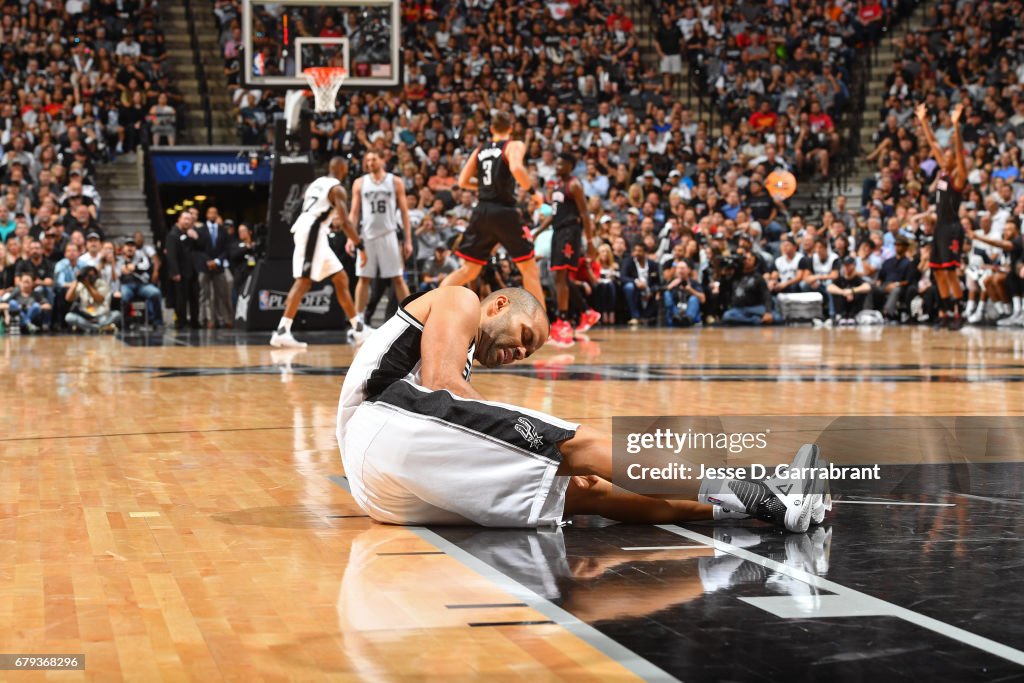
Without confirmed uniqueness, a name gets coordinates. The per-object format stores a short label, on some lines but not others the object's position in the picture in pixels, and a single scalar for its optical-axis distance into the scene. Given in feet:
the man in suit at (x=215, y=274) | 66.18
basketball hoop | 57.11
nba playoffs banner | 58.65
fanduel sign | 76.64
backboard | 57.77
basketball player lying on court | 13.41
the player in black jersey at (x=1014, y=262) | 61.87
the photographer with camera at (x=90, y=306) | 60.59
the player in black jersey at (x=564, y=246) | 46.88
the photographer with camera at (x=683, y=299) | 66.44
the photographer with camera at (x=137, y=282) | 64.23
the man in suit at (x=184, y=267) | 65.77
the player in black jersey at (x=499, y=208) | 42.75
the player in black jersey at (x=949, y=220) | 48.65
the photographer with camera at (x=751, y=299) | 66.08
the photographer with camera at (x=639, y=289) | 67.67
